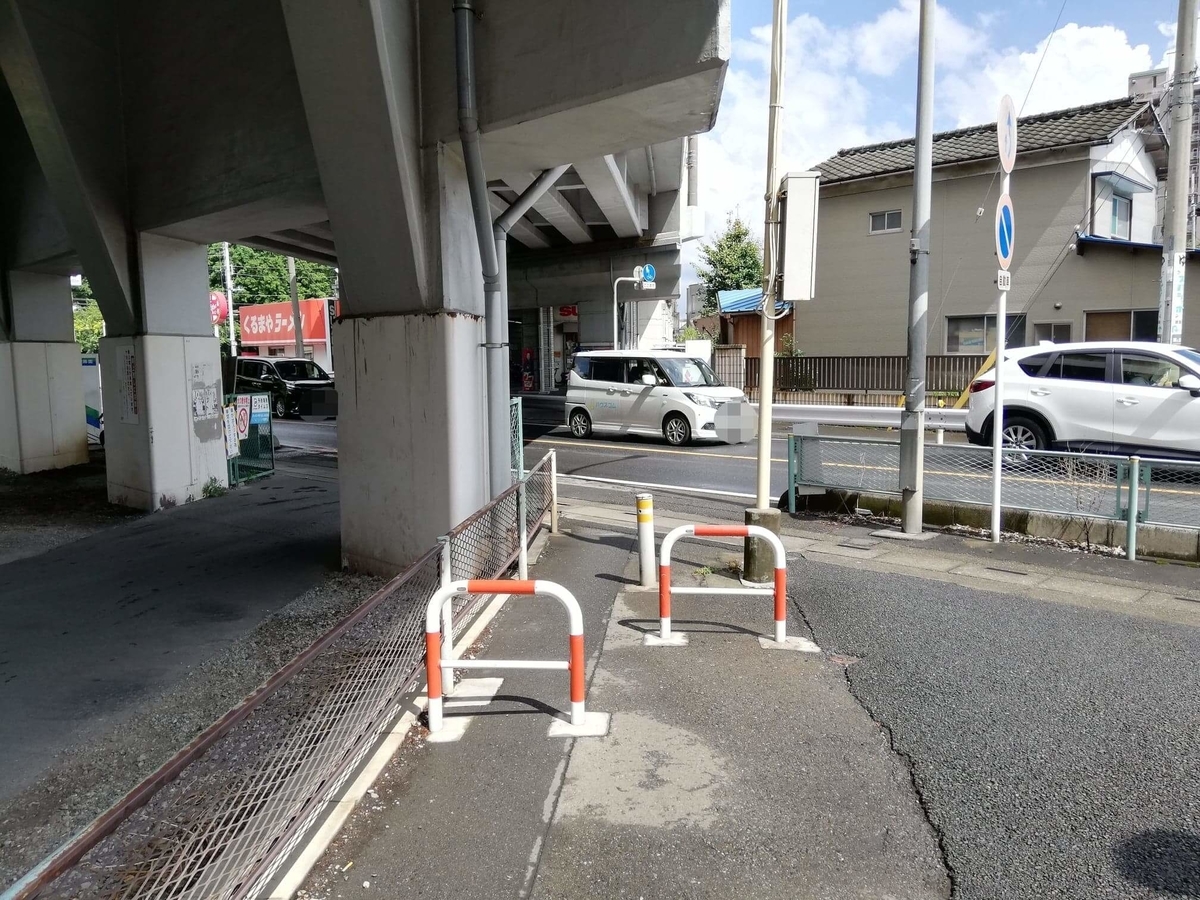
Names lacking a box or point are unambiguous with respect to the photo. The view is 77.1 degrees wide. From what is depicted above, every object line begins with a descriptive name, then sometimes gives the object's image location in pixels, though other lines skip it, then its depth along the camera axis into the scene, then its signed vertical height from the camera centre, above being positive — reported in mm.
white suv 9234 -329
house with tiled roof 17688 +3513
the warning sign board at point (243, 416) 12479 -631
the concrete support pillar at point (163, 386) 10180 -94
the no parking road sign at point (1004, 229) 7113 +1375
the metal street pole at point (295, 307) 27172 +2725
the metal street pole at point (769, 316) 5766 +476
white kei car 14906 -378
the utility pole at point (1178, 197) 11094 +2638
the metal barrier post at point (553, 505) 8320 -1406
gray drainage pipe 6004 +1248
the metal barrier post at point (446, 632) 4254 -1437
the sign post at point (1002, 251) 6934 +1188
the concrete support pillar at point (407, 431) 6480 -479
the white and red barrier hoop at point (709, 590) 4840 -1394
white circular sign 6910 +2215
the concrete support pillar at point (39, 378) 13383 +38
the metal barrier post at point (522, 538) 6402 -1407
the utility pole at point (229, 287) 30050 +3716
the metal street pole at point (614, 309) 21719 +2024
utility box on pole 5758 +1104
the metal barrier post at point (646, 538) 5770 -1293
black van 23594 -335
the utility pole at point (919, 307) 7344 +688
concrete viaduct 5793 +2025
